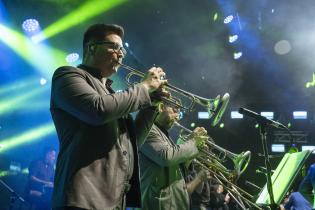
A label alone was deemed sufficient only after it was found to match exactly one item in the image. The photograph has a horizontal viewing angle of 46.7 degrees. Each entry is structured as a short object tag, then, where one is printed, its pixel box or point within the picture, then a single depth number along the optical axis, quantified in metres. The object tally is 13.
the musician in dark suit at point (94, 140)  1.97
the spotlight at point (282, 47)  15.49
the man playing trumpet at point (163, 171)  3.59
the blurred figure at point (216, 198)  8.97
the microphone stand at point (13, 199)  7.30
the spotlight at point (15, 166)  9.94
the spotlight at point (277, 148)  16.39
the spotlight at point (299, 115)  16.55
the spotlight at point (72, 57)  10.68
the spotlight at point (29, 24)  9.71
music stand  3.12
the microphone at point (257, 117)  3.51
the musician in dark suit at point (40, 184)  8.51
